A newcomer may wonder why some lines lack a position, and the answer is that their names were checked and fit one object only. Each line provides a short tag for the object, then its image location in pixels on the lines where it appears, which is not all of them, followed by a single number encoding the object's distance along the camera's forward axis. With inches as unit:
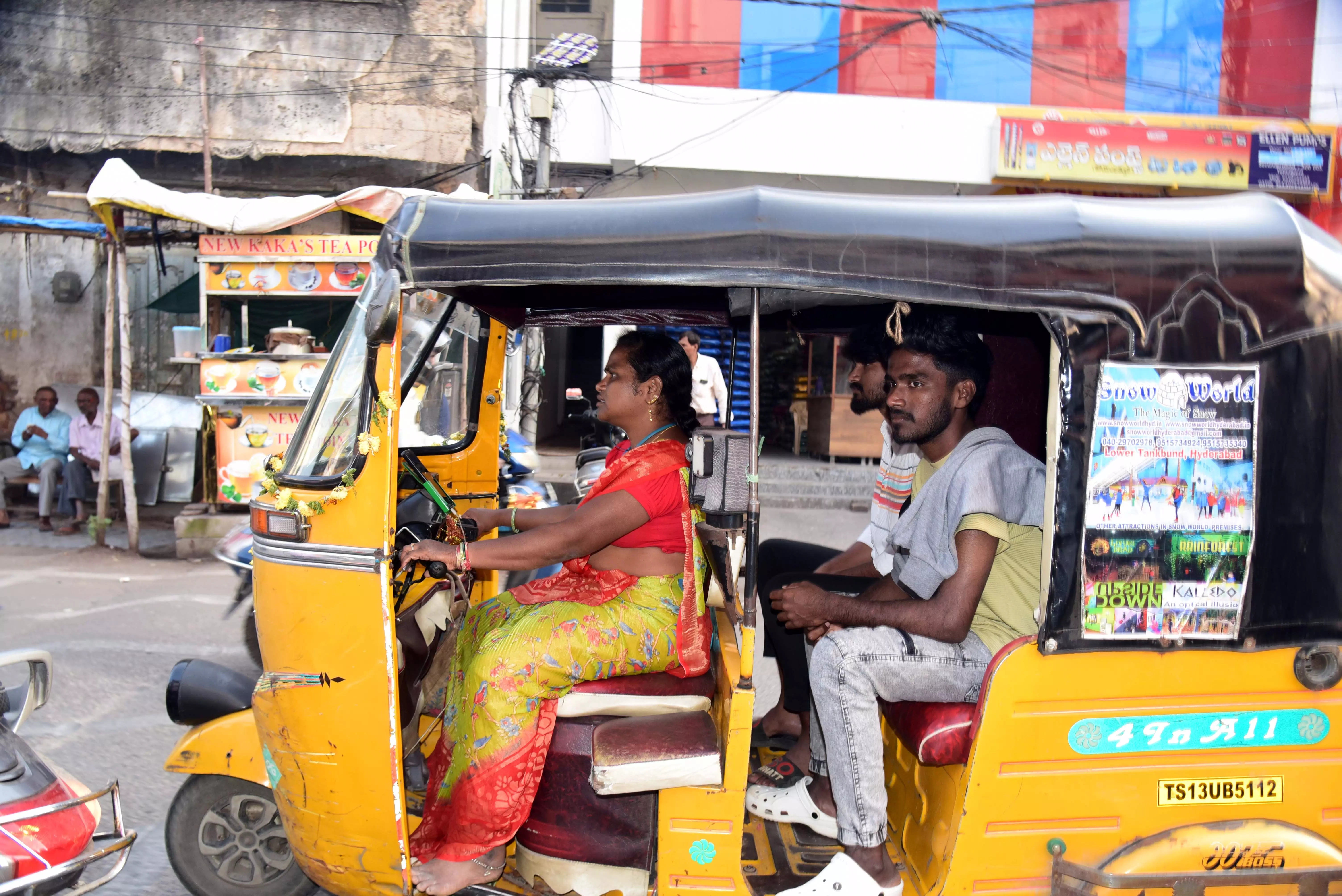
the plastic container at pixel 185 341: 350.3
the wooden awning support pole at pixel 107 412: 332.2
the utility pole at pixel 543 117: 429.7
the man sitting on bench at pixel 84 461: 369.1
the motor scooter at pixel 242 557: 170.4
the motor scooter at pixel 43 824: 80.9
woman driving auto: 98.6
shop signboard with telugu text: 484.7
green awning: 447.2
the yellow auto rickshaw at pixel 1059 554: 86.9
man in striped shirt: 128.4
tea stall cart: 323.3
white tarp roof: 304.5
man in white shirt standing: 291.3
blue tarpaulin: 354.6
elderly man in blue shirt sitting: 379.2
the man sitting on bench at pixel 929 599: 96.5
